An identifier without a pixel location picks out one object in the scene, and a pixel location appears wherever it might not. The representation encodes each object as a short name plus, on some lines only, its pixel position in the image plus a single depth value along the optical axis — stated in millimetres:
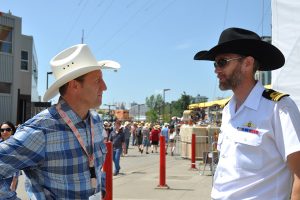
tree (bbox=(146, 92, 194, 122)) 103250
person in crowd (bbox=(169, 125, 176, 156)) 24638
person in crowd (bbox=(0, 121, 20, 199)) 2662
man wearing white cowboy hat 2666
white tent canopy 3971
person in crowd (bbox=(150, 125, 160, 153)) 26058
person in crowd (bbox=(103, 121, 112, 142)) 22512
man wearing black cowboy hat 2713
